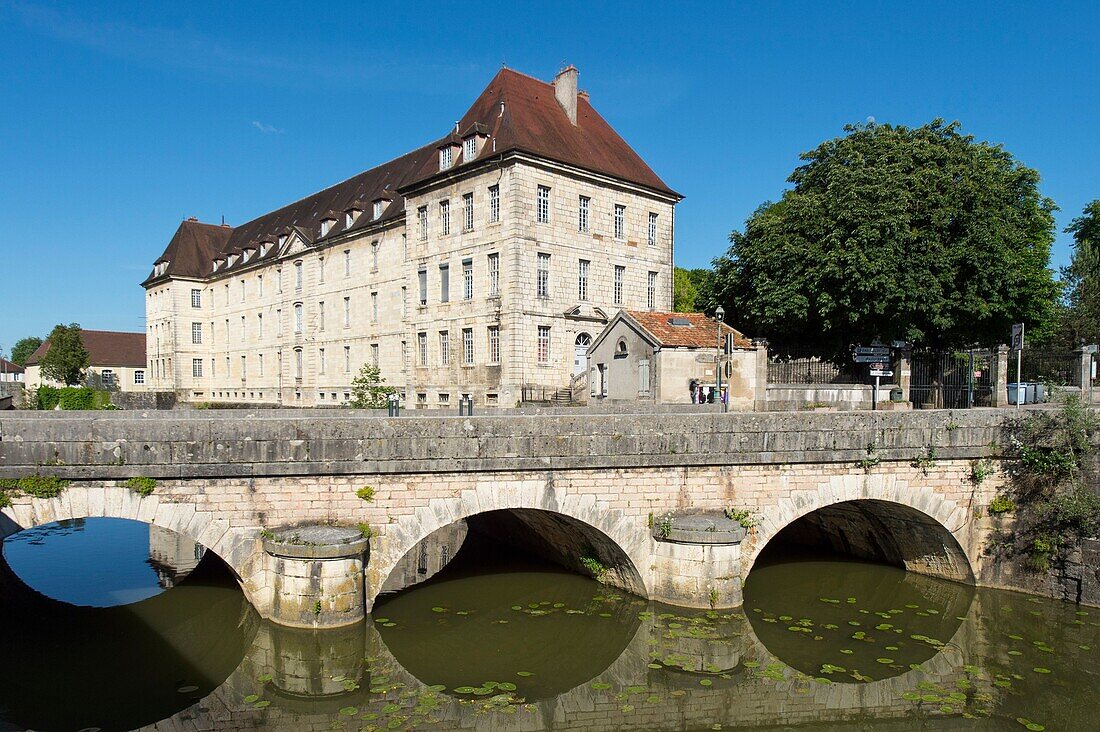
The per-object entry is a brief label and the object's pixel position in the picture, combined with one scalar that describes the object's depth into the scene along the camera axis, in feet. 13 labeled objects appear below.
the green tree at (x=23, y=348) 384.47
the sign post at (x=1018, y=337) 51.52
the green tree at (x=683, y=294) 169.45
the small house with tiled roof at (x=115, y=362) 204.64
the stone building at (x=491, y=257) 89.56
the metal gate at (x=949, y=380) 65.05
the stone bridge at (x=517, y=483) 30.53
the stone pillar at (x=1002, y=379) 58.13
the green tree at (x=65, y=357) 164.14
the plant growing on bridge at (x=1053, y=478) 38.91
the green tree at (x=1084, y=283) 115.03
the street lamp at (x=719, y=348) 61.76
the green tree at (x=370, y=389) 97.79
